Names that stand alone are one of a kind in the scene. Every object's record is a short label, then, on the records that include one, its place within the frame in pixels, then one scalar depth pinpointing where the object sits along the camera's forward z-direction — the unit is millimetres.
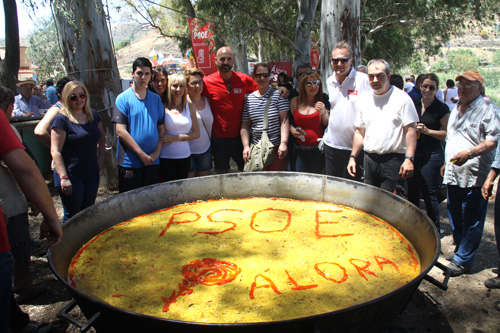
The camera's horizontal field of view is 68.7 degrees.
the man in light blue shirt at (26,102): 9125
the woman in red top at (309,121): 4621
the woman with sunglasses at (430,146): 4309
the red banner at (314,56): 18430
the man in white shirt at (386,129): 3660
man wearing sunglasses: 4270
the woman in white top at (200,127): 4613
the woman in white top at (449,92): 12438
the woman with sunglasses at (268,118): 4770
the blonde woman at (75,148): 3521
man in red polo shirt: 4812
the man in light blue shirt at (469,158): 3453
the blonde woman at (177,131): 4336
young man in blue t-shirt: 3965
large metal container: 1623
